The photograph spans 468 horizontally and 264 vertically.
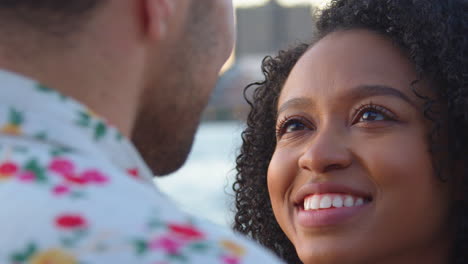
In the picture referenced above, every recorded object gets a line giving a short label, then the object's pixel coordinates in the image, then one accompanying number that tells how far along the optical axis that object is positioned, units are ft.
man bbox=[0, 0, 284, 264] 2.97
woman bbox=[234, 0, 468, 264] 6.87
